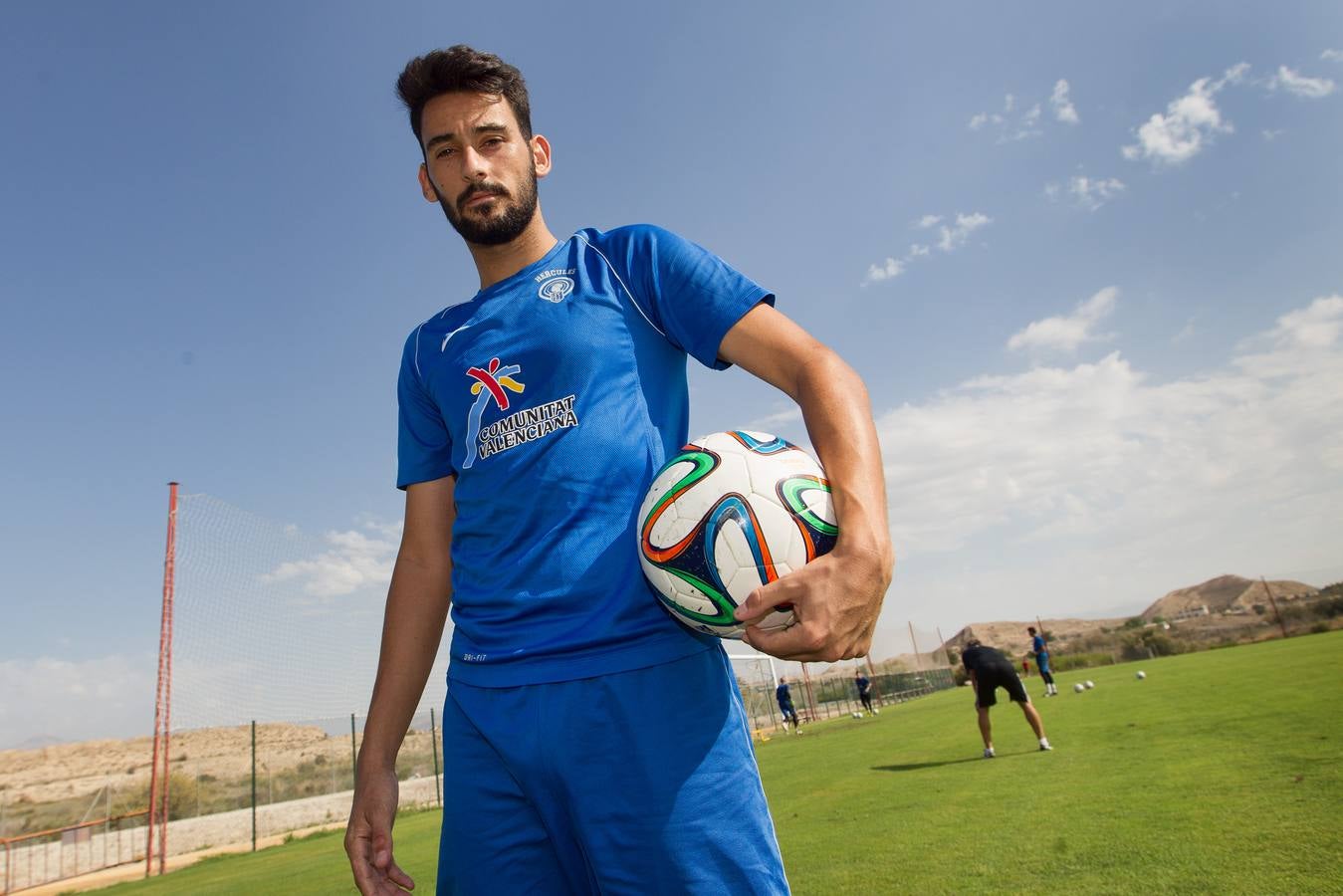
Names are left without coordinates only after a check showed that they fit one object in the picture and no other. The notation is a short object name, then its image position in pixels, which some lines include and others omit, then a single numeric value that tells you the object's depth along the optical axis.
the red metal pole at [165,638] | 14.62
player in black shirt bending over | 9.39
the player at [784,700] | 27.63
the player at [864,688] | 27.55
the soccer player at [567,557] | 1.42
